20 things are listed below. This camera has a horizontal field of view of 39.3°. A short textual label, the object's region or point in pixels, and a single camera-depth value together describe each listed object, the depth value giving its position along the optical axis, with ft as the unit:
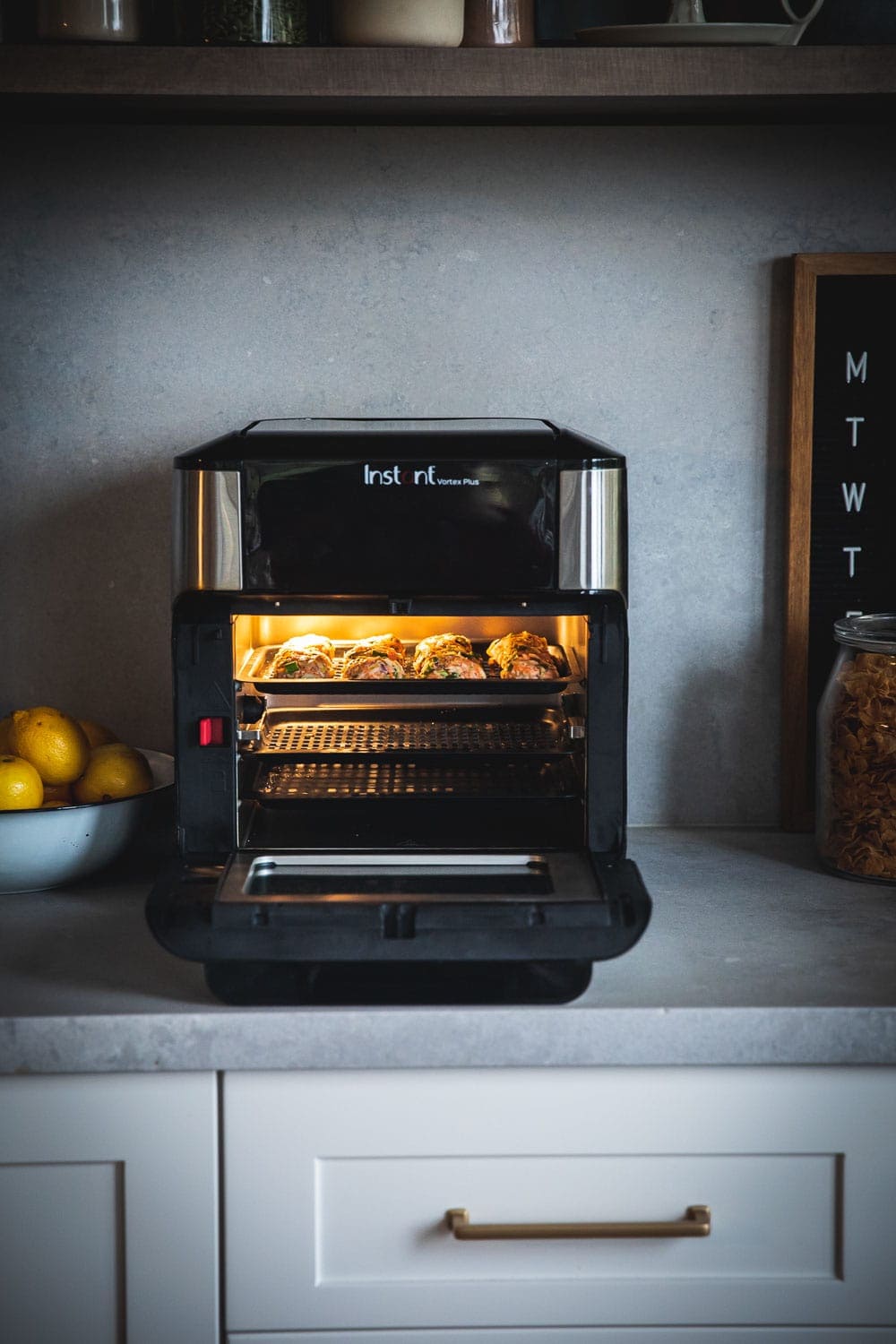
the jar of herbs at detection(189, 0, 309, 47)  3.92
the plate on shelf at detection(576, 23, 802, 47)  3.93
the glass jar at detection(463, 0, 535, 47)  4.03
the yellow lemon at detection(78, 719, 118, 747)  4.66
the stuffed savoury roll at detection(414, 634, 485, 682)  3.94
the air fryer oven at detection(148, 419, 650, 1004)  3.31
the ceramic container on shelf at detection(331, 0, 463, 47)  3.90
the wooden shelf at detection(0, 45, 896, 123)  3.84
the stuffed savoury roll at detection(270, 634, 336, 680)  4.00
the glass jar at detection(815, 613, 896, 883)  4.20
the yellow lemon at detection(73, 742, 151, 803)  4.32
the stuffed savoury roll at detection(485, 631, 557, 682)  3.88
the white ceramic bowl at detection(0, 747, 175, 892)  4.05
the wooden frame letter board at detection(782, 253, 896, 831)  4.81
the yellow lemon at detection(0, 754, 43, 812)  4.07
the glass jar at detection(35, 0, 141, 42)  3.88
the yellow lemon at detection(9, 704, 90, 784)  4.27
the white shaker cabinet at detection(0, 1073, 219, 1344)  3.31
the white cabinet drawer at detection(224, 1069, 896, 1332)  3.34
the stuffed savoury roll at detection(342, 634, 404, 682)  3.91
